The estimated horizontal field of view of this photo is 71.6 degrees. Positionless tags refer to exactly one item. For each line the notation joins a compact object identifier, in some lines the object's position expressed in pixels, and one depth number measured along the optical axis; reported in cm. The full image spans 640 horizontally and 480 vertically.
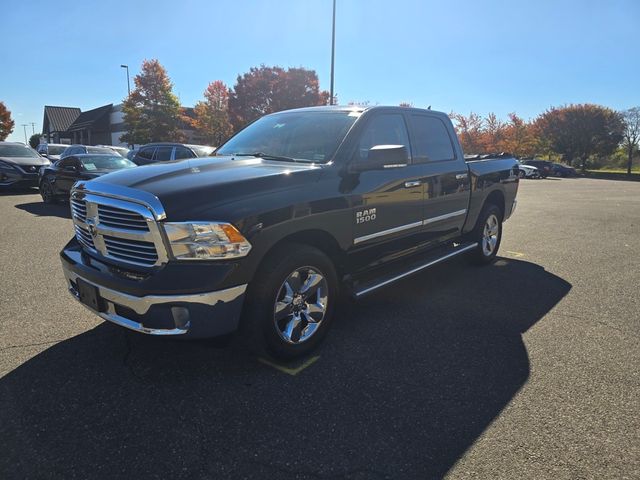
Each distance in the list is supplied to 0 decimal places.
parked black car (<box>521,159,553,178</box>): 3791
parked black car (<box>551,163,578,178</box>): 4056
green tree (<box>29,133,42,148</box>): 7006
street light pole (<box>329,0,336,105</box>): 2219
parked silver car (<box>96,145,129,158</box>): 2038
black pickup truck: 271
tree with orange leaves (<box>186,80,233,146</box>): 4309
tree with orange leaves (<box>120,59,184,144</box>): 3938
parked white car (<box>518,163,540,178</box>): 3628
